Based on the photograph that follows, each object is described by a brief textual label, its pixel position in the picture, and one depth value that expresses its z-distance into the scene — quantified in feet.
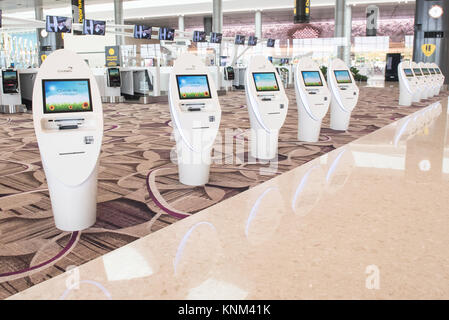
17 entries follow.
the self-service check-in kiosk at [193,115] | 13.12
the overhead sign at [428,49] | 62.80
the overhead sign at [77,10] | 70.79
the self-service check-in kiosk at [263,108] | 16.83
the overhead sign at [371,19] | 84.48
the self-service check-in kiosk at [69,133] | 9.42
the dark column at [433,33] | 61.26
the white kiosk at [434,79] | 47.69
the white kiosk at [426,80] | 43.75
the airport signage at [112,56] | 60.29
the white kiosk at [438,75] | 51.03
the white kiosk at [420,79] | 41.73
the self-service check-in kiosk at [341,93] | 23.53
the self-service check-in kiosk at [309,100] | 20.39
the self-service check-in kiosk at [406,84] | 38.32
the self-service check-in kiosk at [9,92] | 37.68
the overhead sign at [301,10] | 63.98
